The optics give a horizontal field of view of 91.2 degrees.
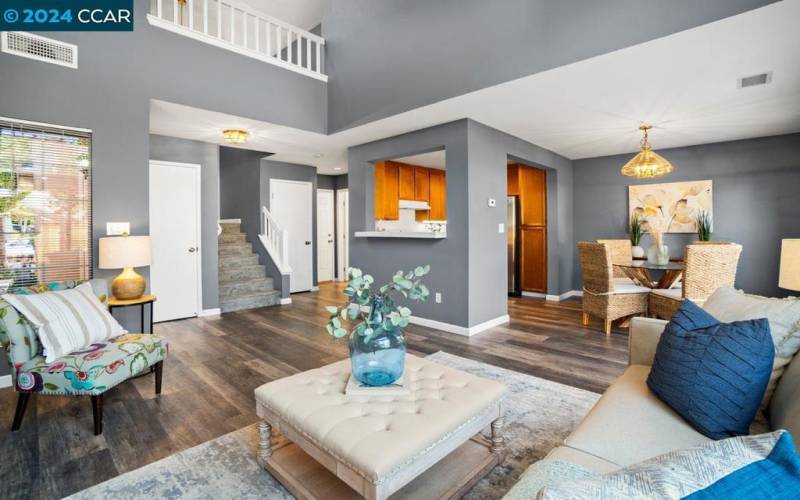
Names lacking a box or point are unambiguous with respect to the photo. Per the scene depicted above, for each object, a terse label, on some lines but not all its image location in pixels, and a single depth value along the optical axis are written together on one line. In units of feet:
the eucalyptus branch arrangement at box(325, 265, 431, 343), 5.94
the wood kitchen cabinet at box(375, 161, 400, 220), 19.45
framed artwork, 18.63
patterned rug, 5.91
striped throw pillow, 7.71
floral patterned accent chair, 7.41
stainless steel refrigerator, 22.92
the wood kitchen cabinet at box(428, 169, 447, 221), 25.50
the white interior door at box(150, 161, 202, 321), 16.78
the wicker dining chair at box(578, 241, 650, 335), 14.55
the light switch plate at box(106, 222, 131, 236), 11.43
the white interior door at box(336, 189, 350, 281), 29.04
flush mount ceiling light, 15.80
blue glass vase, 5.92
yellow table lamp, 10.64
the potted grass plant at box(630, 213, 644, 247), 19.83
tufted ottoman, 4.58
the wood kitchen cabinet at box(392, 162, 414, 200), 22.81
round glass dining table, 14.33
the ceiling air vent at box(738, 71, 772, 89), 10.66
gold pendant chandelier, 14.58
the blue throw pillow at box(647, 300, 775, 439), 4.33
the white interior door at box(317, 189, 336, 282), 28.40
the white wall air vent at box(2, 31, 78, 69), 10.03
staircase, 19.84
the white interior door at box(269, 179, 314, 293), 23.68
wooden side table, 10.73
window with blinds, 10.10
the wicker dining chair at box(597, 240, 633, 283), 18.54
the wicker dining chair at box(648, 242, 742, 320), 12.39
